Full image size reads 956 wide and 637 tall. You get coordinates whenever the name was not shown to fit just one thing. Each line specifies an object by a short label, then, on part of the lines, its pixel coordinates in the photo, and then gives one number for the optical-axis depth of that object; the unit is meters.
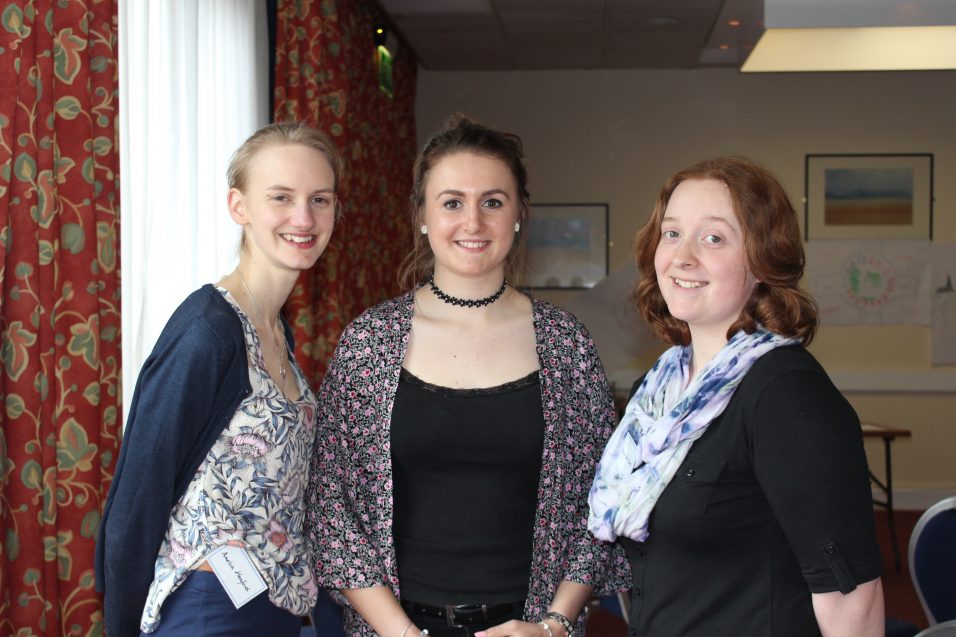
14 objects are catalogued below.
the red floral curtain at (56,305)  1.95
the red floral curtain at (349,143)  4.23
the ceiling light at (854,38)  5.43
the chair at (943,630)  1.73
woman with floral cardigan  1.91
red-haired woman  1.39
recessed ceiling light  5.95
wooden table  5.59
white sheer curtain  2.82
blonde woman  1.67
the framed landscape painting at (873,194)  7.34
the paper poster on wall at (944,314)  7.25
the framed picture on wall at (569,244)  7.45
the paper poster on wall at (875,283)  7.30
